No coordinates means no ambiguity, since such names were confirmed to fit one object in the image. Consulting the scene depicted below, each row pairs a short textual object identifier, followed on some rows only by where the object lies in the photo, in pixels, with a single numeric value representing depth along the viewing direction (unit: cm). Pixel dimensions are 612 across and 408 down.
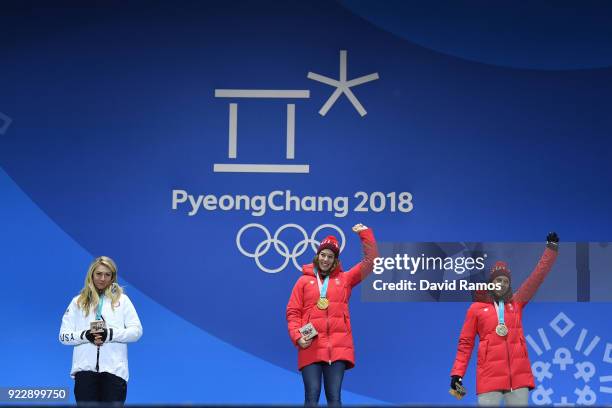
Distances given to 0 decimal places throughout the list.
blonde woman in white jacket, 1363
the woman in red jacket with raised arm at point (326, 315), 1437
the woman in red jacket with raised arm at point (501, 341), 1427
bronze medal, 1441
